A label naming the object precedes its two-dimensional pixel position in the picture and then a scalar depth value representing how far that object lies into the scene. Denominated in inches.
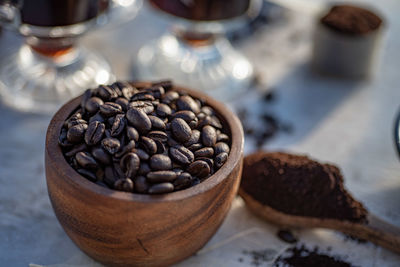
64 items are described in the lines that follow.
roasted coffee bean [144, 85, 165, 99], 16.2
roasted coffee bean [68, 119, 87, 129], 15.3
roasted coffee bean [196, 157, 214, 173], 15.3
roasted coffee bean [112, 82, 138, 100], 16.1
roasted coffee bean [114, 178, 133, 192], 14.6
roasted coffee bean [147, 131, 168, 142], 15.3
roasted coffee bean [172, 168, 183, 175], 15.0
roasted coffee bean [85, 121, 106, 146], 15.0
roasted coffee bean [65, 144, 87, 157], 15.1
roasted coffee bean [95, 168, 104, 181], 14.9
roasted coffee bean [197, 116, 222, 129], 15.9
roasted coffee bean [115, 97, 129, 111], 15.7
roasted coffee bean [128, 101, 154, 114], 15.5
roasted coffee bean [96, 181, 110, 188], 14.7
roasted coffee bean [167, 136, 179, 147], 15.3
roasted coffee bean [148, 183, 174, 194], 14.6
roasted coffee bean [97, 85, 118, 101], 15.9
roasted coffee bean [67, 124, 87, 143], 15.1
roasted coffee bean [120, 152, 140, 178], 14.7
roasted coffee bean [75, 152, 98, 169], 14.8
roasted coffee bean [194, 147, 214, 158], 15.3
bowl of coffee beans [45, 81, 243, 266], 14.6
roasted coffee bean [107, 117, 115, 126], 15.3
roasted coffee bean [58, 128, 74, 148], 15.2
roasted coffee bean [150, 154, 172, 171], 14.8
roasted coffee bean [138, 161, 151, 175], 14.8
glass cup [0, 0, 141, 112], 18.2
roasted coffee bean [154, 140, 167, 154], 15.2
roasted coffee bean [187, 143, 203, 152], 15.4
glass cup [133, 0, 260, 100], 20.2
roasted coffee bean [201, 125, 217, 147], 15.6
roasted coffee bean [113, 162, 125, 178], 14.8
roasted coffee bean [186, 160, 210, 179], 15.0
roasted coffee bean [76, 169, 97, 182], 14.8
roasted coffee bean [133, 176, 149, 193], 14.7
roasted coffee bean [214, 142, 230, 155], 15.6
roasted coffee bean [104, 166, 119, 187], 14.8
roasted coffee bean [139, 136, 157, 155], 15.0
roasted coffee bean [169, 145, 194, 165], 15.1
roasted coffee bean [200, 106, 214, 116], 16.3
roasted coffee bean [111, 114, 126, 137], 15.1
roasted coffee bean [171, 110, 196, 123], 15.7
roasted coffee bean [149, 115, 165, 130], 15.3
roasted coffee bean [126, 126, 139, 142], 15.0
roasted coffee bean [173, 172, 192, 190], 14.8
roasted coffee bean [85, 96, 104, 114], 15.6
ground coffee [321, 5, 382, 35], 20.7
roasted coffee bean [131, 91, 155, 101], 15.9
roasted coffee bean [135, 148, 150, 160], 14.9
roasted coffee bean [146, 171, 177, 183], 14.7
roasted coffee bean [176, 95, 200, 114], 16.0
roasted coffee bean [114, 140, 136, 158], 14.9
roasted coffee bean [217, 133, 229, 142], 15.9
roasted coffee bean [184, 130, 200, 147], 15.4
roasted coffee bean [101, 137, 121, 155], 14.9
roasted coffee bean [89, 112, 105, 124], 15.4
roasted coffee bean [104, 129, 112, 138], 15.1
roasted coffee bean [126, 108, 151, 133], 15.2
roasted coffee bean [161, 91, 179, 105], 16.1
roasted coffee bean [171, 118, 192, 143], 15.3
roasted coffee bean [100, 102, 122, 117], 15.4
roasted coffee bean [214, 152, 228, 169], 15.4
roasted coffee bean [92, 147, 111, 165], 14.9
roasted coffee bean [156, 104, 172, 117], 15.7
